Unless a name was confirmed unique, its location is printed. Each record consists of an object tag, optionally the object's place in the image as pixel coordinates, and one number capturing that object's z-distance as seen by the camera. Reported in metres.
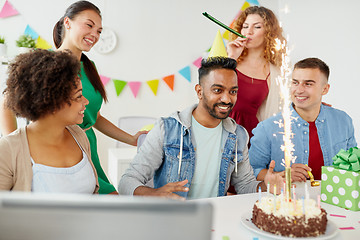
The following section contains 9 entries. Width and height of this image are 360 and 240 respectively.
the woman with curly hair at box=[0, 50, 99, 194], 1.11
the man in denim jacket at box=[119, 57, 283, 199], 1.55
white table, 0.97
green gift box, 1.20
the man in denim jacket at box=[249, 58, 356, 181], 1.90
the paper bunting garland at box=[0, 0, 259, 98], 3.45
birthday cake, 0.92
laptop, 0.45
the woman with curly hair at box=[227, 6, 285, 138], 2.45
